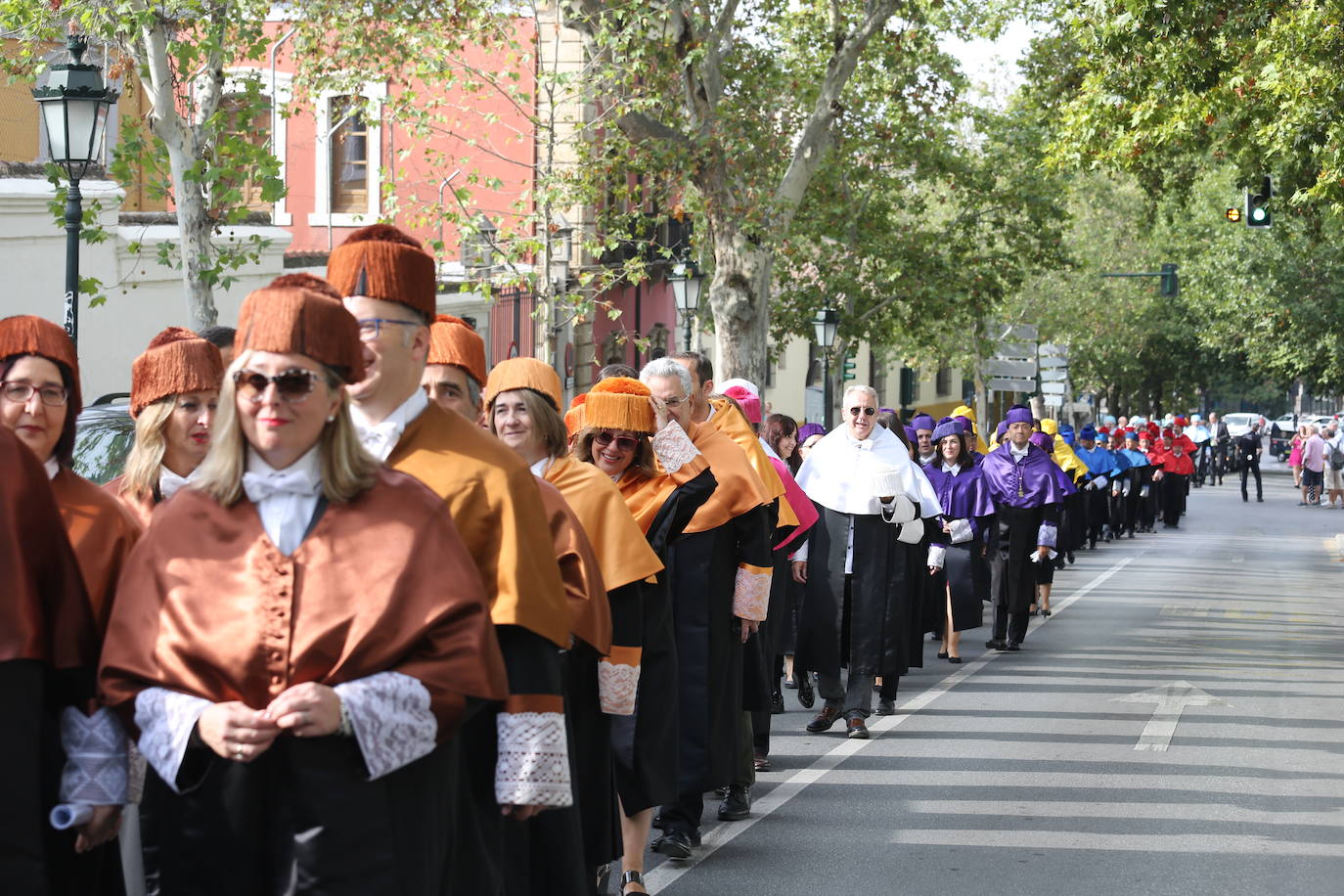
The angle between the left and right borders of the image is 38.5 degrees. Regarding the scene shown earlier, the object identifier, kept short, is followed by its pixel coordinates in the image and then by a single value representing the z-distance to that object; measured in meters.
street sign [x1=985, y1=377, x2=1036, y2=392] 35.84
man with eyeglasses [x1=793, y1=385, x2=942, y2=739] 11.38
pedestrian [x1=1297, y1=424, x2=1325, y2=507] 46.53
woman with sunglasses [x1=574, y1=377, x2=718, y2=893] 6.92
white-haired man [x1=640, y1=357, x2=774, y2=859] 7.86
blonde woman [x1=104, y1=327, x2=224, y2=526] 5.23
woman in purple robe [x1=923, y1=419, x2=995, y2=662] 15.26
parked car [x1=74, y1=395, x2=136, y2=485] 8.25
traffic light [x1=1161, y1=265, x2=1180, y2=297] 40.97
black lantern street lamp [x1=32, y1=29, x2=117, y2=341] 13.34
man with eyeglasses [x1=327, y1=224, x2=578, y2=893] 4.20
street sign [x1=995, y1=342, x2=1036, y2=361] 37.38
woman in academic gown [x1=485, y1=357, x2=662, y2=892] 5.87
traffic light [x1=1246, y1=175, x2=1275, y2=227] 21.20
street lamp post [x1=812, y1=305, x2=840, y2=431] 34.91
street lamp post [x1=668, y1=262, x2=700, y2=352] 25.91
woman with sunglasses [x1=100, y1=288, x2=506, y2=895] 3.56
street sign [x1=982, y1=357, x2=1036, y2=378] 35.62
